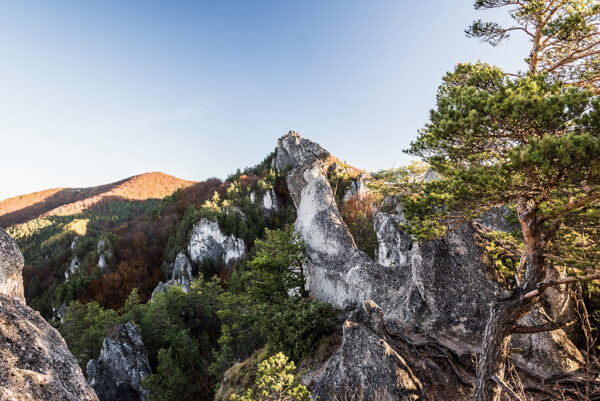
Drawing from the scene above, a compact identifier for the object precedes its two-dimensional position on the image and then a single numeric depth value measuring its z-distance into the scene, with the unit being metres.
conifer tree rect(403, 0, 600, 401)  4.39
